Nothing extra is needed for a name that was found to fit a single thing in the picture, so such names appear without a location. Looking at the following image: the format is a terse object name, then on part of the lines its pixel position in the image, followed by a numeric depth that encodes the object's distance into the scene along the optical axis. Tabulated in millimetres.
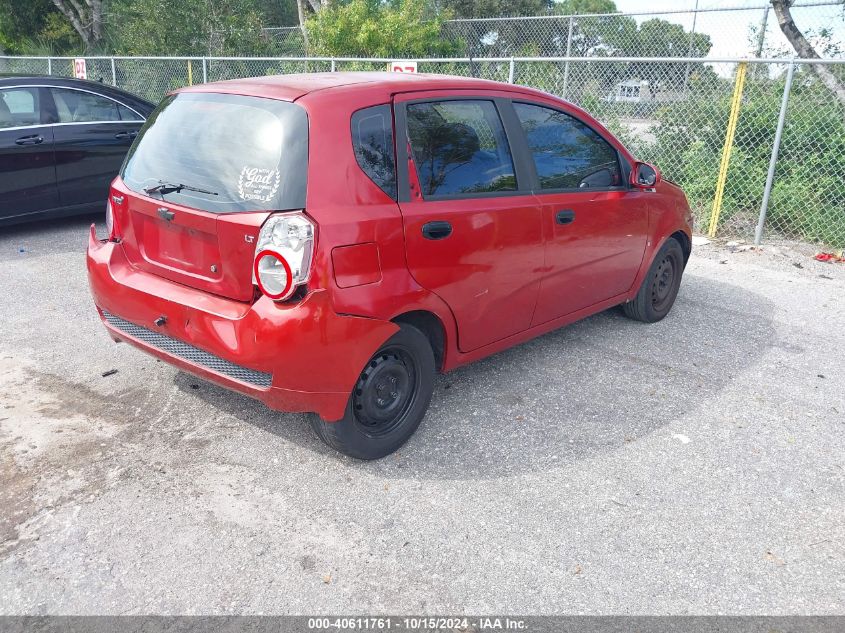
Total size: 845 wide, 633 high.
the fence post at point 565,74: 9836
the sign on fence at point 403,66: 10058
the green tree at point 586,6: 34216
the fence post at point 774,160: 7578
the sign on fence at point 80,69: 13594
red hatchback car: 3178
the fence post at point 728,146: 7969
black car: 7391
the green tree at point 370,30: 14258
